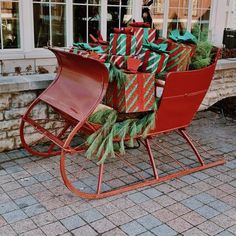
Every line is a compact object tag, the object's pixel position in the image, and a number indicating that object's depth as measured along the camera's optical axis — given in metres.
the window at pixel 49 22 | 7.09
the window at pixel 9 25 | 6.77
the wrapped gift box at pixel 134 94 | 3.30
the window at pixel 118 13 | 7.93
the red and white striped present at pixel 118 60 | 3.31
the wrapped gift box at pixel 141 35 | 3.56
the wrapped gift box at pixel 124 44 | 3.46
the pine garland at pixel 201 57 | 3.80
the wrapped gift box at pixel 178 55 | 3.57
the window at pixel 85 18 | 7.50
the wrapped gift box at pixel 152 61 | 3.40
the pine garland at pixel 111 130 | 3.31
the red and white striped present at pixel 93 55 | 3.27
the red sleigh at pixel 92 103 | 3.15
